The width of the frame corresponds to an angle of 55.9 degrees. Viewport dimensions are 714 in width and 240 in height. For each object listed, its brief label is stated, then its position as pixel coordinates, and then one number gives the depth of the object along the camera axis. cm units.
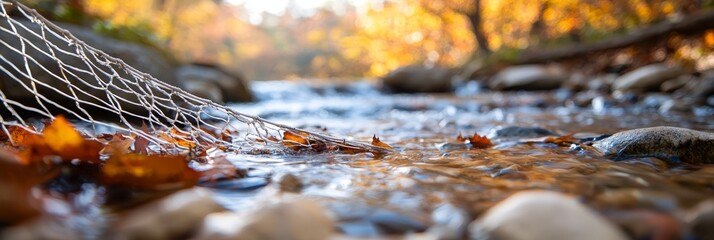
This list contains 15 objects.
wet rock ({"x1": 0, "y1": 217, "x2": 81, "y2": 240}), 45
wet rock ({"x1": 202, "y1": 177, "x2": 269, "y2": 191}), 60
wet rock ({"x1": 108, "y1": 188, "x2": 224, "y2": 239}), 47
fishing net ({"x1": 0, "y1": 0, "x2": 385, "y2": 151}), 70
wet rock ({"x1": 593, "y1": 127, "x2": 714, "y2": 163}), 73
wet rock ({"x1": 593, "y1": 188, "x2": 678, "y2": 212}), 54
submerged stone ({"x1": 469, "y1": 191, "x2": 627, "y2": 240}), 46
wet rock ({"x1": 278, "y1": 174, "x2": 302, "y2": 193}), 61
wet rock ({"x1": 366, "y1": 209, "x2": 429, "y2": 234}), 51
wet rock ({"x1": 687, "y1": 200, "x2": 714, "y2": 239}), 49
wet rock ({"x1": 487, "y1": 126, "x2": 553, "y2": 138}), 102
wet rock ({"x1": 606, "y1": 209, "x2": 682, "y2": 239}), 49
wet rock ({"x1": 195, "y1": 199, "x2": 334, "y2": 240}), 46
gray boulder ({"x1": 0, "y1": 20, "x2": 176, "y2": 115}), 108
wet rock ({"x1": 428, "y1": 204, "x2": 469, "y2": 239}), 50
